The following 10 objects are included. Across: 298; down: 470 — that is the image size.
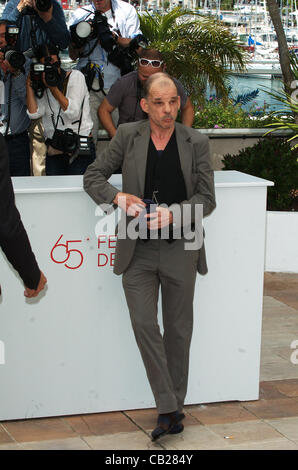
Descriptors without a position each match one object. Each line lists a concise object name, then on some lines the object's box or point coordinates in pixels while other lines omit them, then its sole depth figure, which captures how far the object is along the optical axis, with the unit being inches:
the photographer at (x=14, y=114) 262.4
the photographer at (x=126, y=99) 258.7
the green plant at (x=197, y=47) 393.7
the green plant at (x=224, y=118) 415.2
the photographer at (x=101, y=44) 286.2
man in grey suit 168.2
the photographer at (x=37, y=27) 265.9
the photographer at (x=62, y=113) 255.9
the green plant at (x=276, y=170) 326.0
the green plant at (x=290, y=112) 370.0
